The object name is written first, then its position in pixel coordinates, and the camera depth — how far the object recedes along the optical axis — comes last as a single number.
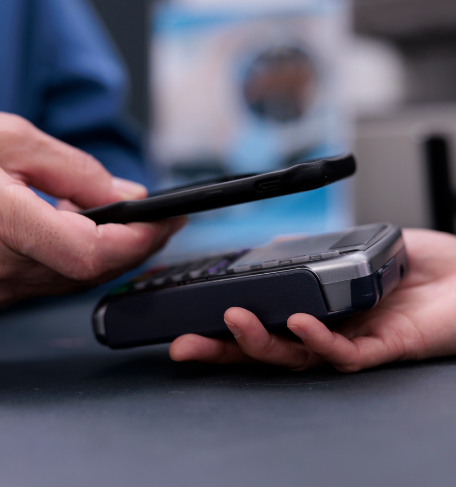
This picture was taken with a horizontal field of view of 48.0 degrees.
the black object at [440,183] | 1.25
